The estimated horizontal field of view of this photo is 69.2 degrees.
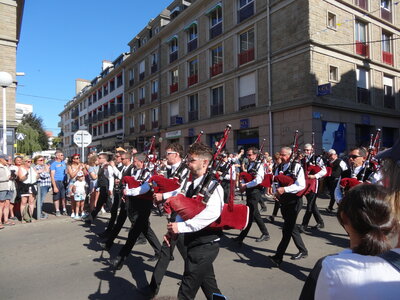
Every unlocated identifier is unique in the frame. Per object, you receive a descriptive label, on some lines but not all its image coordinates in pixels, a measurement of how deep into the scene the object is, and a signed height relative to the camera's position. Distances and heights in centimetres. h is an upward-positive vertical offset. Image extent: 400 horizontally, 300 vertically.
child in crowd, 854 -101
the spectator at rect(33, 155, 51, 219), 866 -66
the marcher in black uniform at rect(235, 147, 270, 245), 589 -88
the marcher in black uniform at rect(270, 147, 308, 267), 460 -90
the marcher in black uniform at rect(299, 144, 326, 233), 653 -115
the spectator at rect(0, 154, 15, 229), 713 -80
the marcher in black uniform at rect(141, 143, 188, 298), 368 -117
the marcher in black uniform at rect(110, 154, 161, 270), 451 -102
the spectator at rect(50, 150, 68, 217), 895 -62
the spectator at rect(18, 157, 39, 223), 783 -79
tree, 4587 +545
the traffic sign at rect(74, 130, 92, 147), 1177 +77
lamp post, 1005 +269
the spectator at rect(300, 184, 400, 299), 115 -45
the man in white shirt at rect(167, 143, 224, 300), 271 -89
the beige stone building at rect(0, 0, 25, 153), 1758 +661
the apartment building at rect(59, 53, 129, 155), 3719 +740
